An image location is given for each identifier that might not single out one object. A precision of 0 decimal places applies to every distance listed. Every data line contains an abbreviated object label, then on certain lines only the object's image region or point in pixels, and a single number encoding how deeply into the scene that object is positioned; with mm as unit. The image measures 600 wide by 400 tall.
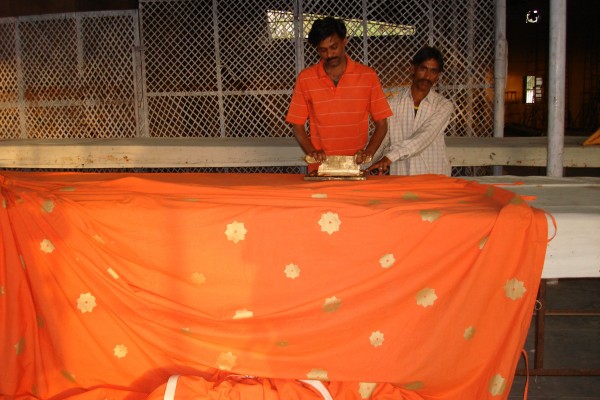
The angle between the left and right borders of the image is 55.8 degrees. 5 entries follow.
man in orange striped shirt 3480
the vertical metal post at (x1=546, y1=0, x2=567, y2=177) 3545
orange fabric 2113
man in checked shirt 3271
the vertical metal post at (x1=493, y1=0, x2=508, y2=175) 6297
